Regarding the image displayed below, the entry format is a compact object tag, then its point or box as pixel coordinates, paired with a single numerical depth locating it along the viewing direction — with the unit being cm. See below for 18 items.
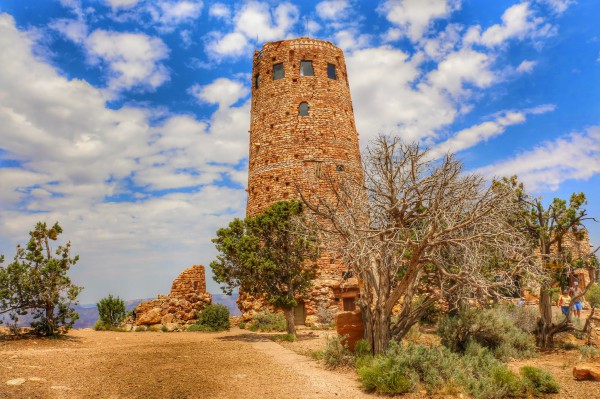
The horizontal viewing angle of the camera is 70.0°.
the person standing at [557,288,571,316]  1803
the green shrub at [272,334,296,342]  1624
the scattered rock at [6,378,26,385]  780
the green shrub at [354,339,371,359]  1085
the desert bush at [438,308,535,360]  1330
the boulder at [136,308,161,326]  2217
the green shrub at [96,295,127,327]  2200
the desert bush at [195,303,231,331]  2107
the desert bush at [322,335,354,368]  1083
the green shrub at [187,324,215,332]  2079
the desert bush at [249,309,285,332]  2028
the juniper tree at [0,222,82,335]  1502
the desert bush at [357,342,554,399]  803
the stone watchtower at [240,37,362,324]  2266
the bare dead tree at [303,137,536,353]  997
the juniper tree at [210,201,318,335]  1719
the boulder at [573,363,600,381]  910
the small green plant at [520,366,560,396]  810
